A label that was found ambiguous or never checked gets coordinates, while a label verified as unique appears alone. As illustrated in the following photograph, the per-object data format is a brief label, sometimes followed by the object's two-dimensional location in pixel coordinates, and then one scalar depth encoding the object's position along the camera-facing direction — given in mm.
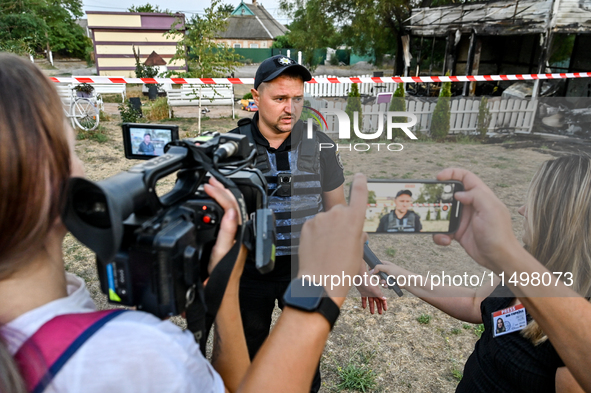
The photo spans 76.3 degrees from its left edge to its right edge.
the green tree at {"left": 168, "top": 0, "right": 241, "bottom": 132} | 9617
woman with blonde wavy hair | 1165
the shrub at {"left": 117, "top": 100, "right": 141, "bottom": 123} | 9570
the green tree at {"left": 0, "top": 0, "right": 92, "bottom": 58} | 22562
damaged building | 10242
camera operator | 676
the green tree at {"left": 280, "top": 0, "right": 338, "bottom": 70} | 19609
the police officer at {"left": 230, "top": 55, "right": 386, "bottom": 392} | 2066
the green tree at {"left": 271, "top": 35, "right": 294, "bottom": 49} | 45222
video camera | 748
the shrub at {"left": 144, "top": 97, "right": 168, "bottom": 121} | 11383
